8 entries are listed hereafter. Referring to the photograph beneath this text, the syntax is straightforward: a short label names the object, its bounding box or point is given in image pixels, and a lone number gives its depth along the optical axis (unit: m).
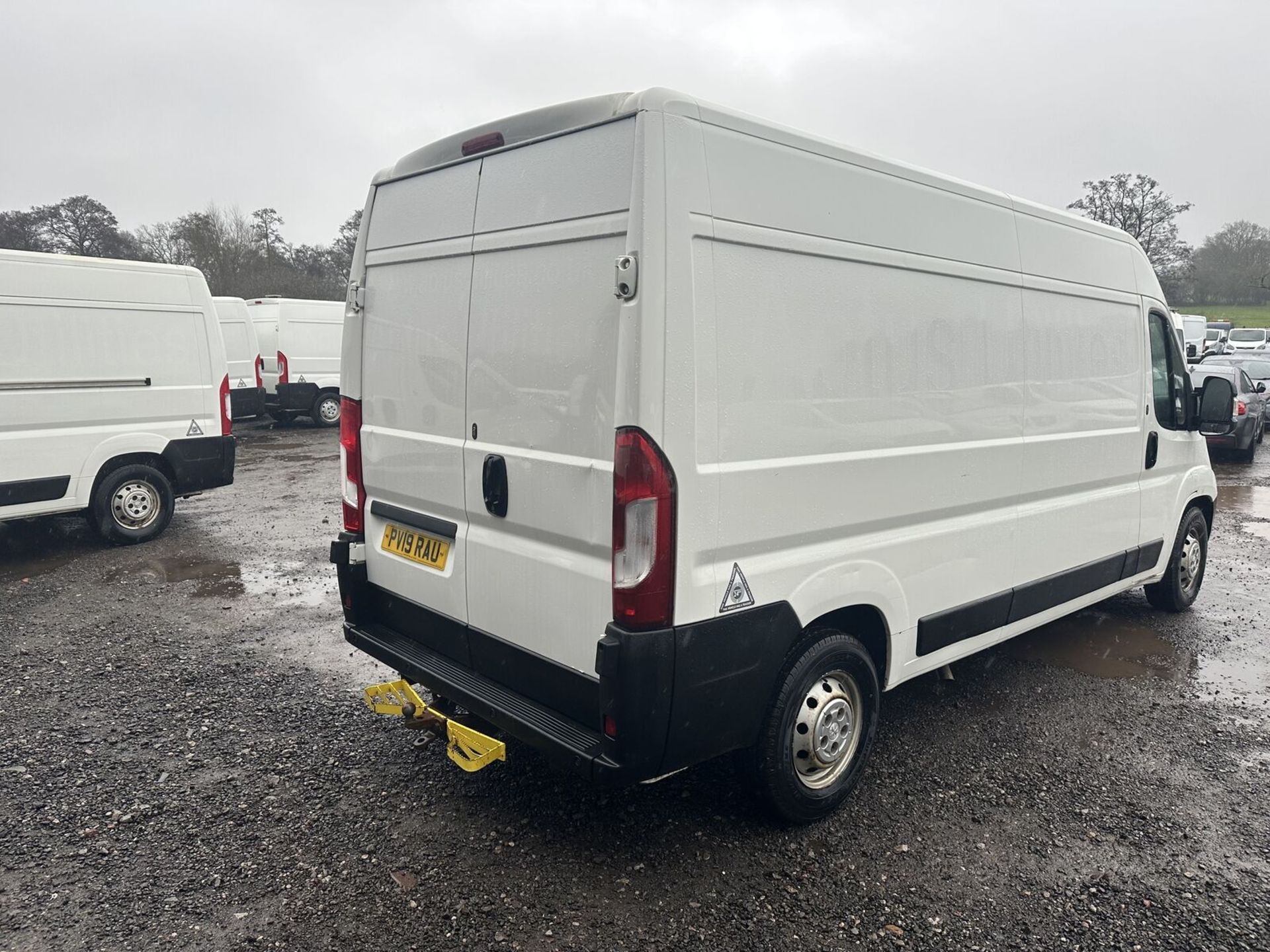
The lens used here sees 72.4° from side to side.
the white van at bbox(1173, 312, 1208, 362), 37.74
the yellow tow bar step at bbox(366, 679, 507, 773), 3.13
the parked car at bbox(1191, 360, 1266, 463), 13.44
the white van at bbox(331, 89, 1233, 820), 2.71
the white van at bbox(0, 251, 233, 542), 7.27
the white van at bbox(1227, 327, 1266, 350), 35.38
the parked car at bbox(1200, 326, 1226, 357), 33.53
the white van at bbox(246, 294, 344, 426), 17.19
